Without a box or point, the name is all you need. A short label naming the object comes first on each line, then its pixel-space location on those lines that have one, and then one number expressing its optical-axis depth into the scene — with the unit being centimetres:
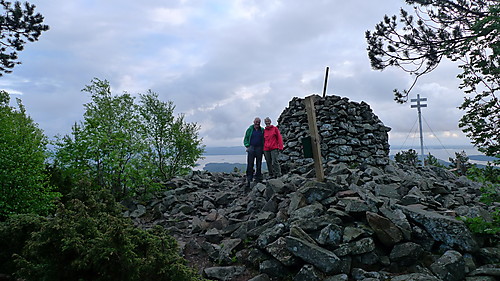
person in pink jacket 1104
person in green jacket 1095
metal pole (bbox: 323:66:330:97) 1209
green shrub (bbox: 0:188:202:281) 357
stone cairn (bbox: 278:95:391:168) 1139
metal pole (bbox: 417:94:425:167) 2416
